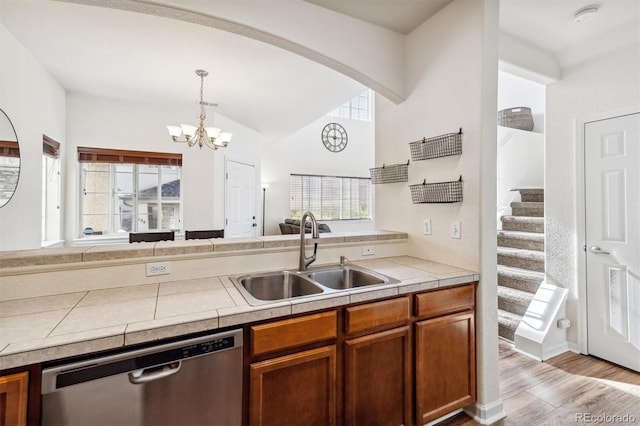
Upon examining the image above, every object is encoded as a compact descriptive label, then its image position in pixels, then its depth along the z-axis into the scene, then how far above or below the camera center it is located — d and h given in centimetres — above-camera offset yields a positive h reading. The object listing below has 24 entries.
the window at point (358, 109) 798 +298
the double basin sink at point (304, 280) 166 -39
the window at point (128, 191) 430 +39
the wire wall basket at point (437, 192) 188 +16
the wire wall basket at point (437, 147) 188 +47
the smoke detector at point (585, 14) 202 +142
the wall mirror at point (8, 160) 238 +49
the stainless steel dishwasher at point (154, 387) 92 -58
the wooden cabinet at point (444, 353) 160 -79
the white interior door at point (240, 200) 511 +31
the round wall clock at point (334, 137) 764 +209
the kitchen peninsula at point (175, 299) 99 -37
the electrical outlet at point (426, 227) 215 -8
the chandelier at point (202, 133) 342 +101
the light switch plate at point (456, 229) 192 -9
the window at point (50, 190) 351 +35
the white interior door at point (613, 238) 224 -18
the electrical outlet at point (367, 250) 217 -26
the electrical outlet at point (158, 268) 155 -28
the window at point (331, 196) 732 +52
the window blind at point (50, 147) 336 +84
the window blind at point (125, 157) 420 +90
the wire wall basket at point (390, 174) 229 +35
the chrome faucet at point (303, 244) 178 -17
